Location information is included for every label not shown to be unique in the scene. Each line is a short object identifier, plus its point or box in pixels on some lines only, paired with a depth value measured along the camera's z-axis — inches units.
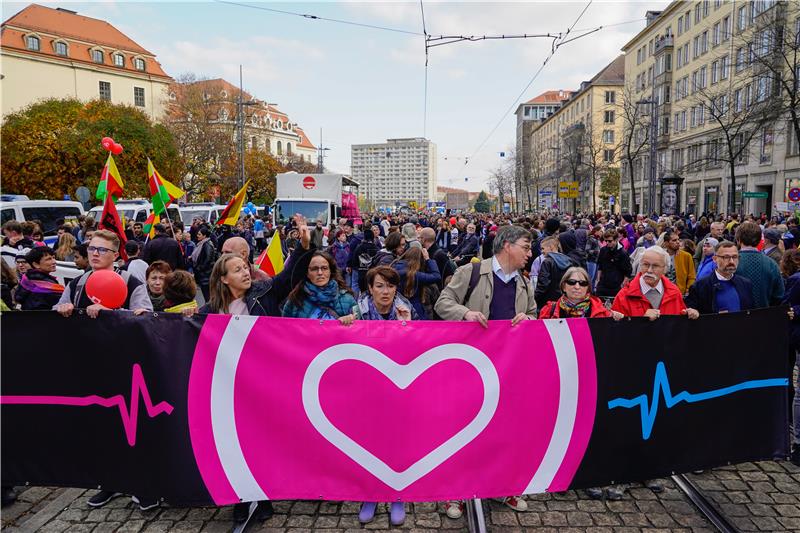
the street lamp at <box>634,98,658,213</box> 1211.4
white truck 880.3
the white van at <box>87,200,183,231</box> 765.9
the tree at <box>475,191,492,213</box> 5098.4
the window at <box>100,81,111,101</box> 2684.5
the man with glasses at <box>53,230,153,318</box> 181.3
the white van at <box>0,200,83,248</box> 603.2
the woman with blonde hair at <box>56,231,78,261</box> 402.0
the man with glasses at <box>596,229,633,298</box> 354.9
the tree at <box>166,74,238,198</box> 1947.6
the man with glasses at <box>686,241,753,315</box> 193.8
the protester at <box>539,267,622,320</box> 166.1
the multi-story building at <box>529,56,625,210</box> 2576.3
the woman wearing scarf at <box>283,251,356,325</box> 176.4
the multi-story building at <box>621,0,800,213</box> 1290.6
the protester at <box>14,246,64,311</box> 232.8
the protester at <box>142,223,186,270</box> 377.4
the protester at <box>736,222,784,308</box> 211.5
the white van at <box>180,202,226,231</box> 952.3
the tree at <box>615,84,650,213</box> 1563.0
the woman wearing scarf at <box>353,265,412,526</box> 169.0
